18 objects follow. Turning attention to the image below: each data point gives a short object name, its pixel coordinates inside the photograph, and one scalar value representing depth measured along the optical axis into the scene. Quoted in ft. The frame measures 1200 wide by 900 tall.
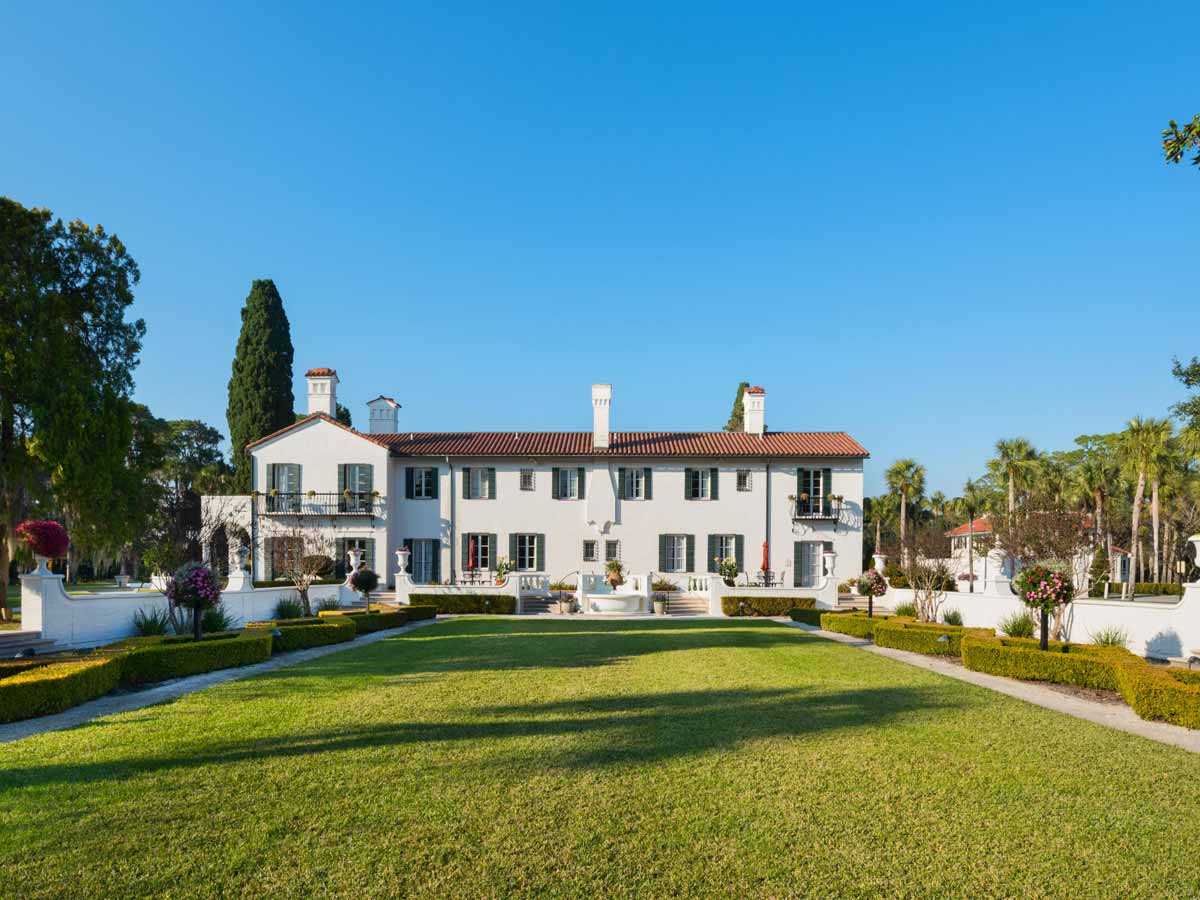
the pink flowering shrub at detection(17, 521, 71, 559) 54.85
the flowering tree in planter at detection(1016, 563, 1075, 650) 42.80
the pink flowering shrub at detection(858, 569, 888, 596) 67.26
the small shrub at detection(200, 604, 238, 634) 51.80
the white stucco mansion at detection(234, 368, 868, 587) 103.50
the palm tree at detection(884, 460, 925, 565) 175.73
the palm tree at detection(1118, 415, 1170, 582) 125.80
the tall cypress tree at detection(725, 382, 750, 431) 158.10
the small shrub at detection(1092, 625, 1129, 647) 47.70
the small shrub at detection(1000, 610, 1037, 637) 51.16
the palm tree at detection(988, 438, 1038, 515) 159.43
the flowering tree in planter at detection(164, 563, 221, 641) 44.68
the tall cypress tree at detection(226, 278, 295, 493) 127.13
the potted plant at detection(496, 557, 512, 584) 96.32
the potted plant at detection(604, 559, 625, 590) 91.59
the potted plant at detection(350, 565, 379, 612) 69.71
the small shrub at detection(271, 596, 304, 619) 67.26
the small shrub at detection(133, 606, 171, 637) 52.24
